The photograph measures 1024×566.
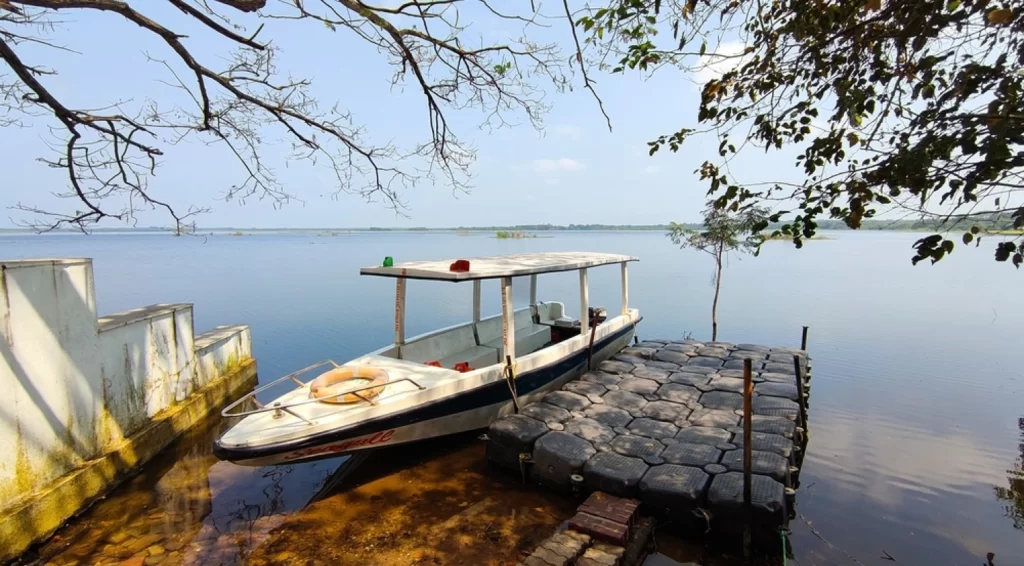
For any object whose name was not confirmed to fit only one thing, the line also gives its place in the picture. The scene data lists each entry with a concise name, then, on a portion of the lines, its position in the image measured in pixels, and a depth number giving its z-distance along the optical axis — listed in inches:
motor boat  196.4
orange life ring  216.4
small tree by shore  575.8
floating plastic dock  177.5
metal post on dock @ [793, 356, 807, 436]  268.8
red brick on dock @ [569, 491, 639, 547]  162.7
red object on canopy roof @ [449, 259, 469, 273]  245.5
